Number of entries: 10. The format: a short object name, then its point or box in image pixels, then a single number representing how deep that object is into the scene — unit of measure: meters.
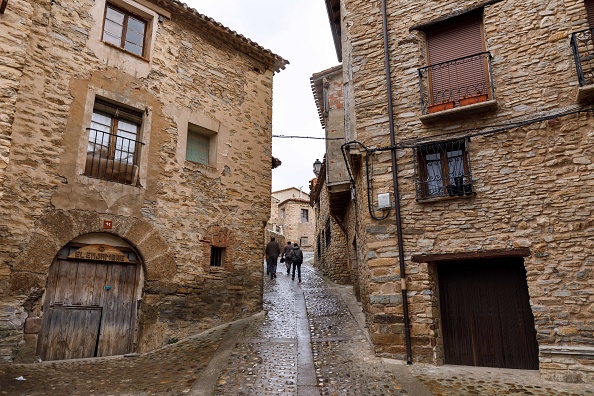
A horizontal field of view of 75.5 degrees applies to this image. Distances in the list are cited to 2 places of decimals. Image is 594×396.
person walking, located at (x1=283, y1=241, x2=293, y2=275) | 15.95
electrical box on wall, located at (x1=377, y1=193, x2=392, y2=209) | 6.22
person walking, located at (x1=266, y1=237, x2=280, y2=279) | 13.95
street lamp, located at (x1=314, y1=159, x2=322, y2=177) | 14.35
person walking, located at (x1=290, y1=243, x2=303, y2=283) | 14.50
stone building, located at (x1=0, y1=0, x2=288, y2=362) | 5.87
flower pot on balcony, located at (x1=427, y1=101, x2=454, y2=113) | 6.25
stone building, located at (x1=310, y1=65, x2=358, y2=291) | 9.88
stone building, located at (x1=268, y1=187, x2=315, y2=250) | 34.16
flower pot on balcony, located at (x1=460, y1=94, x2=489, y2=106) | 6.11
